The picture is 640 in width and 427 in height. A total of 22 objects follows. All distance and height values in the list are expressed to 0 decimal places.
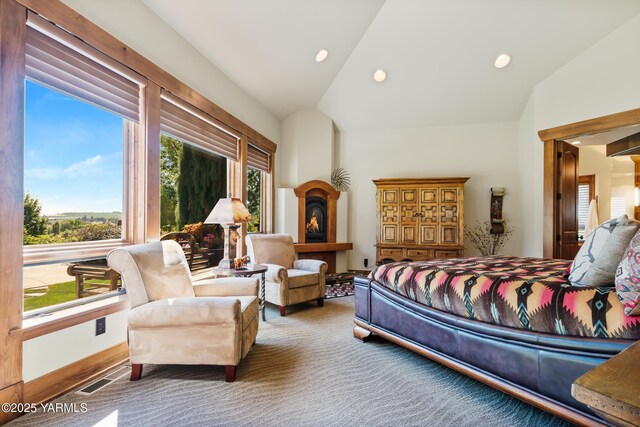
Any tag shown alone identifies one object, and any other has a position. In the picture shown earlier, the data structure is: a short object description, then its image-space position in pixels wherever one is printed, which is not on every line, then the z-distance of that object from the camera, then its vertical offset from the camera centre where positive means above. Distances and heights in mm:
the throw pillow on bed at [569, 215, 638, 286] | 1637 -193
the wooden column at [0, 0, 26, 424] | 1713 +121
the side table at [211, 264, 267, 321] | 3141 -532
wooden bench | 2320 -447
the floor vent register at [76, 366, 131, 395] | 2018 -1067
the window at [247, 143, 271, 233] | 5160 +552
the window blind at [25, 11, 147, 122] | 1958 +996
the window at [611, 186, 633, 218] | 6188 +282
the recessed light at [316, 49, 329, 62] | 4505 +2235
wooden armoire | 5504 -34
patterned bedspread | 1511 -449
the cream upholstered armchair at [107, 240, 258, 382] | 2104 -701
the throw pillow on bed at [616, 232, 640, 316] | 1398 -278
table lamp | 3154 +11
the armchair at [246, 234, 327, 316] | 3639 -666
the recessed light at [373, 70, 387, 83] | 5193 +2227
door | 4664 +171
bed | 1515 -596
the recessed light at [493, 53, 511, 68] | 4637 +2206
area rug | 4656 -1106
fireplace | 5742 -103
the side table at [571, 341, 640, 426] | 614 -342
